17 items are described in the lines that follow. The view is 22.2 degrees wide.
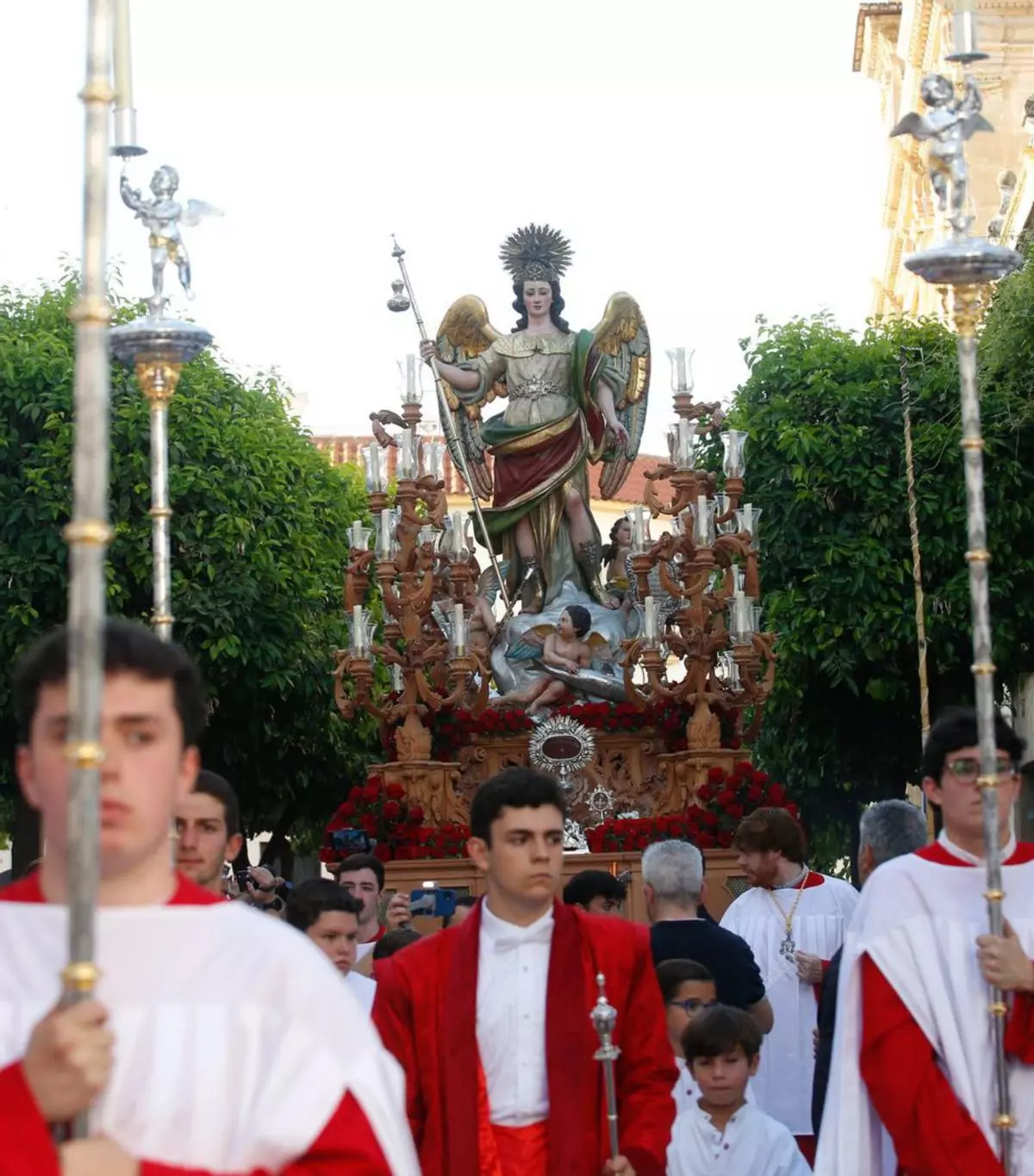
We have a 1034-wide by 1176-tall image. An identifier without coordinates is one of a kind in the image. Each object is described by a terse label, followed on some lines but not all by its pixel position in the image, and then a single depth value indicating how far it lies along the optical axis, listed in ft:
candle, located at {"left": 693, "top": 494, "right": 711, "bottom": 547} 57.26
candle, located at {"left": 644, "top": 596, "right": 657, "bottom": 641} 57.31
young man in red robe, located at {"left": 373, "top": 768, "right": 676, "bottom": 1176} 21.30
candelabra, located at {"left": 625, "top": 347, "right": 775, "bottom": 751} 57.47
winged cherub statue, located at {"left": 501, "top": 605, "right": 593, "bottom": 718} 61.36
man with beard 34.09
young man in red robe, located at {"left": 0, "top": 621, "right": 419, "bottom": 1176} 14.10
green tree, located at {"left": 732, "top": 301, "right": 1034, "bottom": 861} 80.79
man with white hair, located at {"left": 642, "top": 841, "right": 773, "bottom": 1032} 29.89
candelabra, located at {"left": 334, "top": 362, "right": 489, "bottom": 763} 58.03
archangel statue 65.26
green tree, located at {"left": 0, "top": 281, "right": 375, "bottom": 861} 82.79
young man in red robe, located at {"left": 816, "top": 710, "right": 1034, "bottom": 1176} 21.36
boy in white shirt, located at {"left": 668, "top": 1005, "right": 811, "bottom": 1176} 26.55
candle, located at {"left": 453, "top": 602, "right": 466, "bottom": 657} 58.39
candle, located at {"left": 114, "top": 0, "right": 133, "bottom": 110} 21.97
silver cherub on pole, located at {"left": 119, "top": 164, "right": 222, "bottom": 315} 29.43
